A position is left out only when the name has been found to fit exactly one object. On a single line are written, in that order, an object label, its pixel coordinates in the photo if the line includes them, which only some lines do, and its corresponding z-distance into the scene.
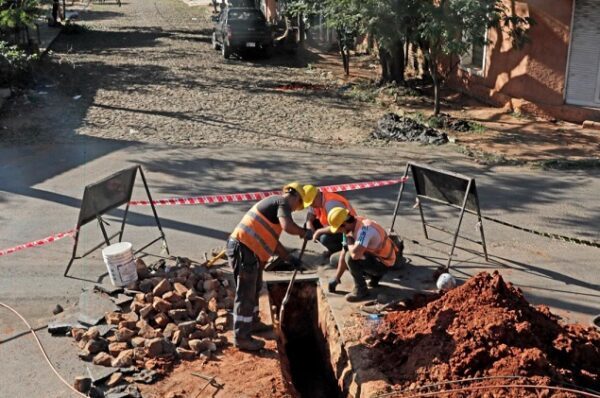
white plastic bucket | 7.74
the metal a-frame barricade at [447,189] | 8.33
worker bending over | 6.85
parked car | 24.50
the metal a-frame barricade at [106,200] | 8.17
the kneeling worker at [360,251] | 7.41
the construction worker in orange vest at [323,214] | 7.51
